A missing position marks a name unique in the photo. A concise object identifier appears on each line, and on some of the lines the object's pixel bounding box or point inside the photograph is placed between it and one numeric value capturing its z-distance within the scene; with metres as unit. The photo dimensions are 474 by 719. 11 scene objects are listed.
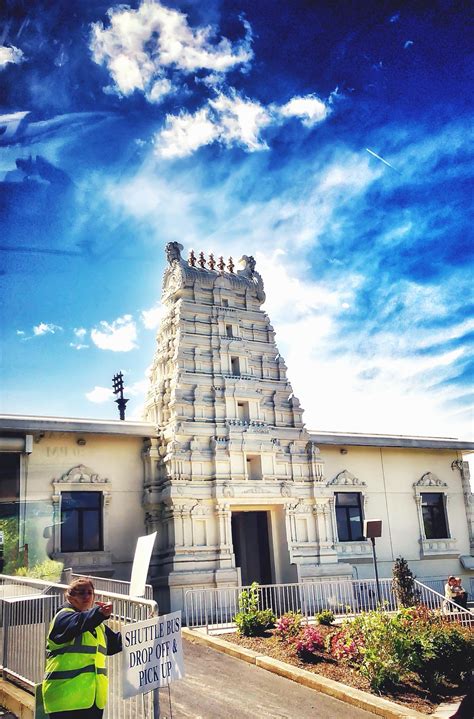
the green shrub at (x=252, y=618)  14.90
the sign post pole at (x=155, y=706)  6.26
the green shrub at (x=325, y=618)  15.51
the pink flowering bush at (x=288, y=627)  13.91
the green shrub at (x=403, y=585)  16.73
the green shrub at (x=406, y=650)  10.93
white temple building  20.11
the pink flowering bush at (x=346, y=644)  12.10
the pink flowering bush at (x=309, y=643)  12.59
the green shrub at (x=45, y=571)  17.88
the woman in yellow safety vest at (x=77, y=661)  5.73
